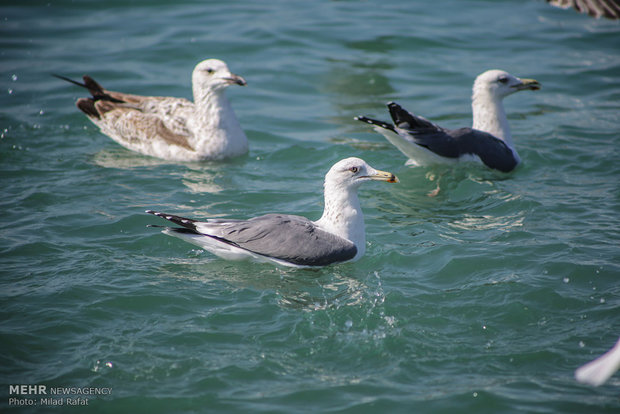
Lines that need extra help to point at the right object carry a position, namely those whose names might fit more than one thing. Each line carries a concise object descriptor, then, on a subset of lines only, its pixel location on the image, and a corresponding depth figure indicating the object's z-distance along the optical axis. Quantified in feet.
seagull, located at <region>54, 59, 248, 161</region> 63.41
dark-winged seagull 59.36
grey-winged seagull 43.75
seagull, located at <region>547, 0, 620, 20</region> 52.54
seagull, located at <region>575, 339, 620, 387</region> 26.91
